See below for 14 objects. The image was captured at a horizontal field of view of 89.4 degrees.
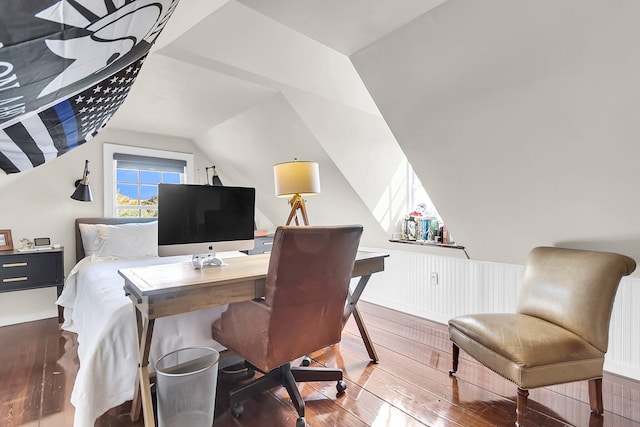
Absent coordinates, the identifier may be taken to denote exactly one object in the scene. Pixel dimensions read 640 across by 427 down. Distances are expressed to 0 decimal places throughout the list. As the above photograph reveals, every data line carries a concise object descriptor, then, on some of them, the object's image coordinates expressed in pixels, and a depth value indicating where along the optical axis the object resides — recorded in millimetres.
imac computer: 1862
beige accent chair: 1618
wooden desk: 1382
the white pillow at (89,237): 3301
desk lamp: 2389
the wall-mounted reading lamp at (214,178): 4332
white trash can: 1486
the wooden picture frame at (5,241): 3100
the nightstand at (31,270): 2861
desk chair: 1526
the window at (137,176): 3766
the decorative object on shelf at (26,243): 3156
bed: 1497
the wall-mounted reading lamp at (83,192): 3344
